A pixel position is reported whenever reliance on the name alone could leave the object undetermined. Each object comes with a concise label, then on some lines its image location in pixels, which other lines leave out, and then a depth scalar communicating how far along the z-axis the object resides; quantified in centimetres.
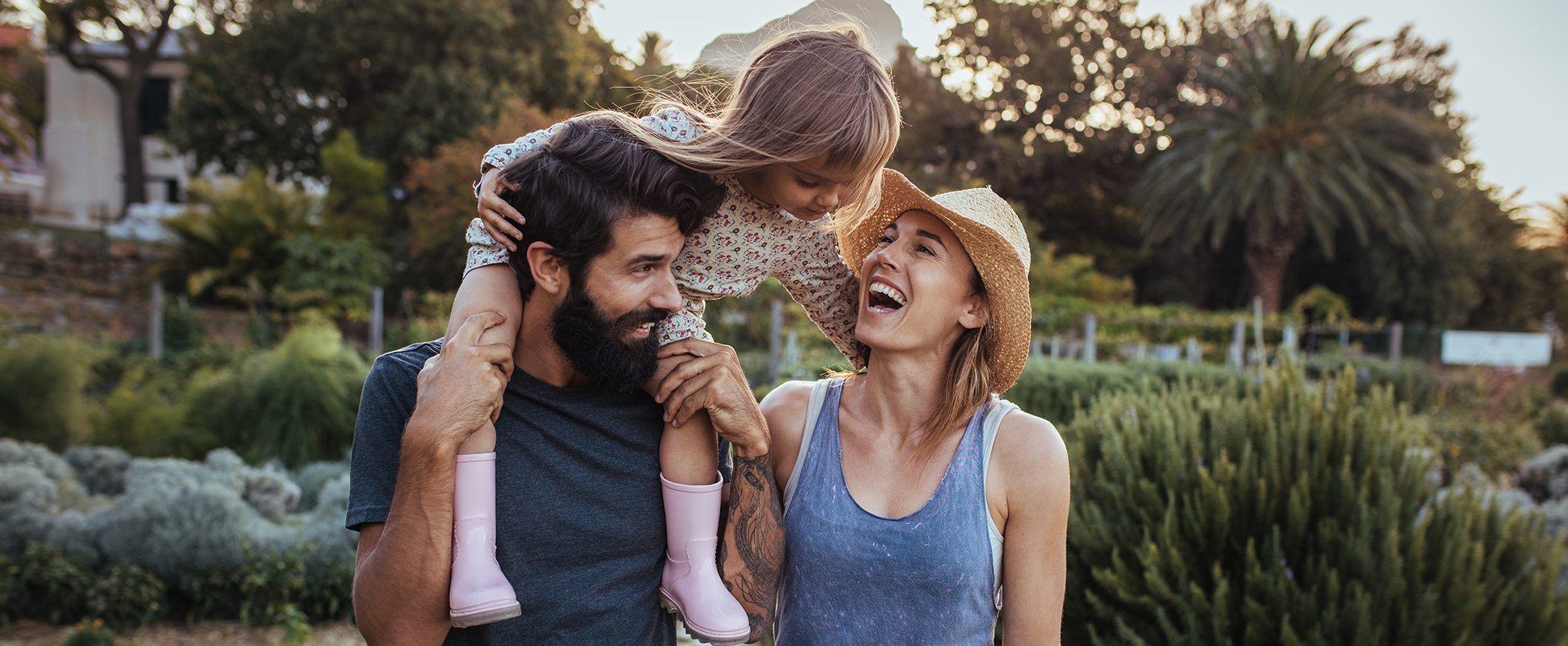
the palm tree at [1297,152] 2325
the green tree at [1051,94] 2995
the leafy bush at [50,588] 561
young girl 209
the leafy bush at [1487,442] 1046
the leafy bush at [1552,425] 1325
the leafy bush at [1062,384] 805
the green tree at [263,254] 1856
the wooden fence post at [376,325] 1338
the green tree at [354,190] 2084
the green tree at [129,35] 2822
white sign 2169
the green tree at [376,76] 2364
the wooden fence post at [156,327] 1365
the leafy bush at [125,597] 557
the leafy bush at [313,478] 729
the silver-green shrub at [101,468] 730
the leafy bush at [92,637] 445
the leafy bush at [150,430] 816
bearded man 186
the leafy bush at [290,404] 824
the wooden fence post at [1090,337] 1465
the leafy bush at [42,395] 807
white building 3266
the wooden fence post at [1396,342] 2139
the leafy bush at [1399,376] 1436
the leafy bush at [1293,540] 326
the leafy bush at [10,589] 552
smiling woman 222
